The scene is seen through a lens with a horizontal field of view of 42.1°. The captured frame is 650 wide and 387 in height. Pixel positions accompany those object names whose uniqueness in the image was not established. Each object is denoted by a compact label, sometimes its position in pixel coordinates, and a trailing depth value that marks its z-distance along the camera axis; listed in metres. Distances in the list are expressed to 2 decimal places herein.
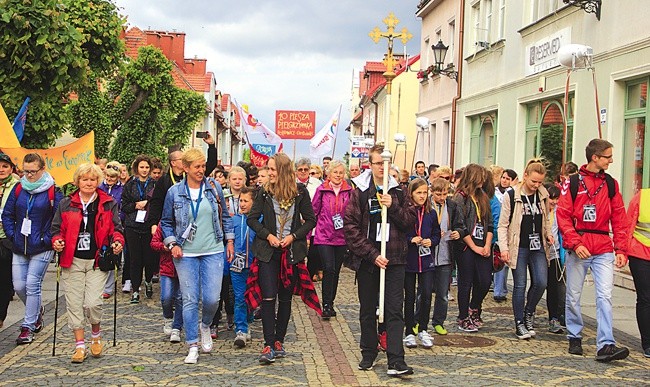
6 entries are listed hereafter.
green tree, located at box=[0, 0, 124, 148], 11.98
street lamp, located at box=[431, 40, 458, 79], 24.28
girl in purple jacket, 8.21
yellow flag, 11.47
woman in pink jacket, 10.49
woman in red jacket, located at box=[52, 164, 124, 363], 7.75
